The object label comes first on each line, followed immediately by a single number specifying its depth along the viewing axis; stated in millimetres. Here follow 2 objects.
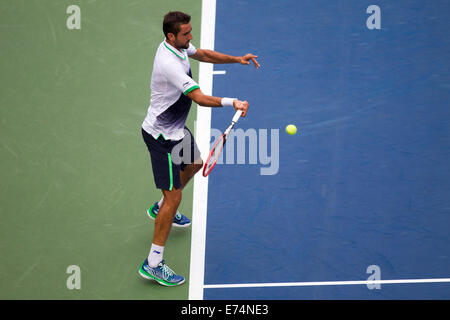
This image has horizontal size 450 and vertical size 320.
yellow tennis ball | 15570
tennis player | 11875
